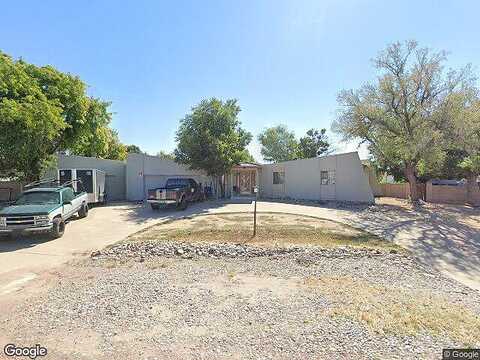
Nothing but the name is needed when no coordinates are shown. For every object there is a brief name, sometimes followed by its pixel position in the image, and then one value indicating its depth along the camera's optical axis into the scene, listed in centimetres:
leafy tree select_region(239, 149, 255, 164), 2157
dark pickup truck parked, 1706
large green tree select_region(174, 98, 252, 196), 2041
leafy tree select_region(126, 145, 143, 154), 4772
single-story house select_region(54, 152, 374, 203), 2111
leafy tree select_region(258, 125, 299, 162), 4902
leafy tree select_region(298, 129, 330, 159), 4366
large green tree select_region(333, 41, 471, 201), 1845
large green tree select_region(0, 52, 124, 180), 1301
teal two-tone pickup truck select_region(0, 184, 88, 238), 999
